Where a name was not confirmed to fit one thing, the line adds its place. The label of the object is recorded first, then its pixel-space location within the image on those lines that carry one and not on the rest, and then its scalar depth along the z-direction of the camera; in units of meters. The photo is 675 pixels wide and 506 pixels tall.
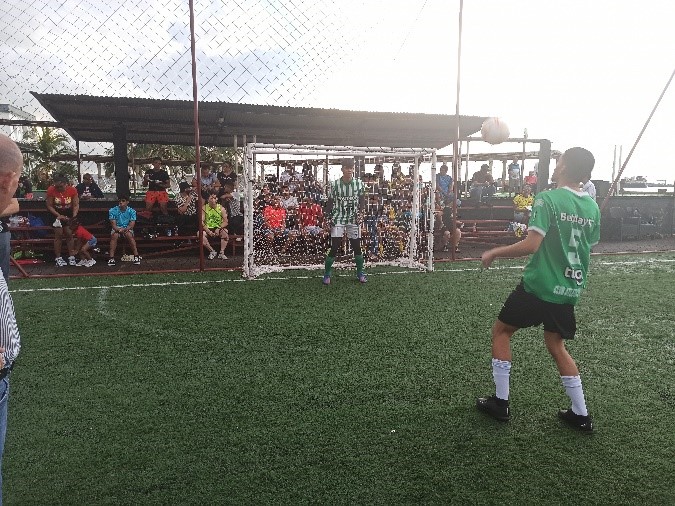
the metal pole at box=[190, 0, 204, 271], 8.95
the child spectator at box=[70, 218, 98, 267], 11.55
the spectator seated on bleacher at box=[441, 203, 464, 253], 14.06
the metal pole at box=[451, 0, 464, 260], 10.28
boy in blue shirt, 11.66
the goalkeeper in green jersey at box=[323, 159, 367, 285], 9.01
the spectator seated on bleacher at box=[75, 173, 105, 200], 13.95
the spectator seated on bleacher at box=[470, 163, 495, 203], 17.33
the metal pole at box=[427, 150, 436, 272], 10.41
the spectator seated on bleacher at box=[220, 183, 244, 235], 13.19
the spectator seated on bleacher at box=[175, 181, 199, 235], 13.50
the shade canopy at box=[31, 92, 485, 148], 13.07
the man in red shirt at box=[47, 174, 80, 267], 11.37
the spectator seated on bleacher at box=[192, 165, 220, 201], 13.19
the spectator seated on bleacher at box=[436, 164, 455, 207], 15.78
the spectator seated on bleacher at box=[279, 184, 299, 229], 10.92
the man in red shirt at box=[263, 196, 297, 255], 10.91
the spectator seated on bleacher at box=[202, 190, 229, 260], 12.36
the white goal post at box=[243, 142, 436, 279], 9.48
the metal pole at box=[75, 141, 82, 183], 16.28
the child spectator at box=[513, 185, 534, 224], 15.83
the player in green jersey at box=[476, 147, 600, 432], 3.39
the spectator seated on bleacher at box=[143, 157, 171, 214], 13.30
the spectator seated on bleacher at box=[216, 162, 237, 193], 13.82
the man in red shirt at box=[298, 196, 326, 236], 11.33
